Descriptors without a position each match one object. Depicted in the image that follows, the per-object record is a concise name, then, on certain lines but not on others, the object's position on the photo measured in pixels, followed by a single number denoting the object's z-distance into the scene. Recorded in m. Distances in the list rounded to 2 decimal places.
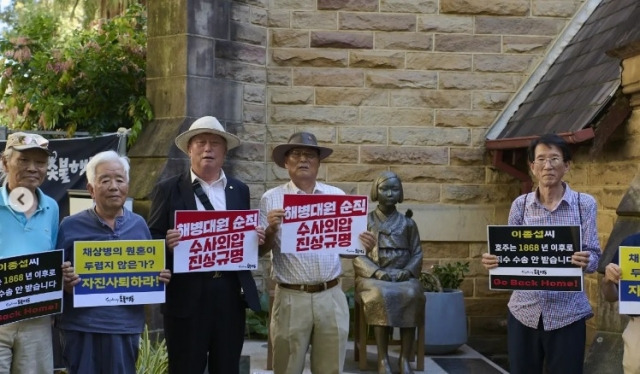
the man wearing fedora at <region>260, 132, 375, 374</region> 5.65
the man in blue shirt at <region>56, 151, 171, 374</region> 4.70
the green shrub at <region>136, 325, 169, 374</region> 6.89
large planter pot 8.86
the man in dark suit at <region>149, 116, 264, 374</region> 5.26
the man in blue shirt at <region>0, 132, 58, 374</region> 4.67
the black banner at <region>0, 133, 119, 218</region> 8.30
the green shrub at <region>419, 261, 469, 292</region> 9.11
